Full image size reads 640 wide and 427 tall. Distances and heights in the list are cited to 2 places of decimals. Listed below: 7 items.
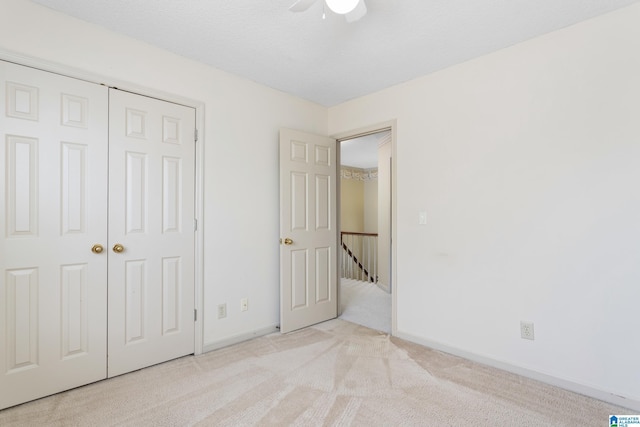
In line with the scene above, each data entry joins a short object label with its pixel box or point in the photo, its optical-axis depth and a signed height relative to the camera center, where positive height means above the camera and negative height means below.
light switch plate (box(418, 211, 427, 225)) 2.83 -0.04
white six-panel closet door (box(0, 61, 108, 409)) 1.85 -0.13
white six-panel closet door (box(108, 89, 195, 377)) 2.23 -0.14
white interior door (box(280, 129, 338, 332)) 3.11 -0.18
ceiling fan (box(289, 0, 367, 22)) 1.52 +1.08
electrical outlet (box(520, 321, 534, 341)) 2.25 -0.86
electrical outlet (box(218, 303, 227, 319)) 2.75 -0.88
